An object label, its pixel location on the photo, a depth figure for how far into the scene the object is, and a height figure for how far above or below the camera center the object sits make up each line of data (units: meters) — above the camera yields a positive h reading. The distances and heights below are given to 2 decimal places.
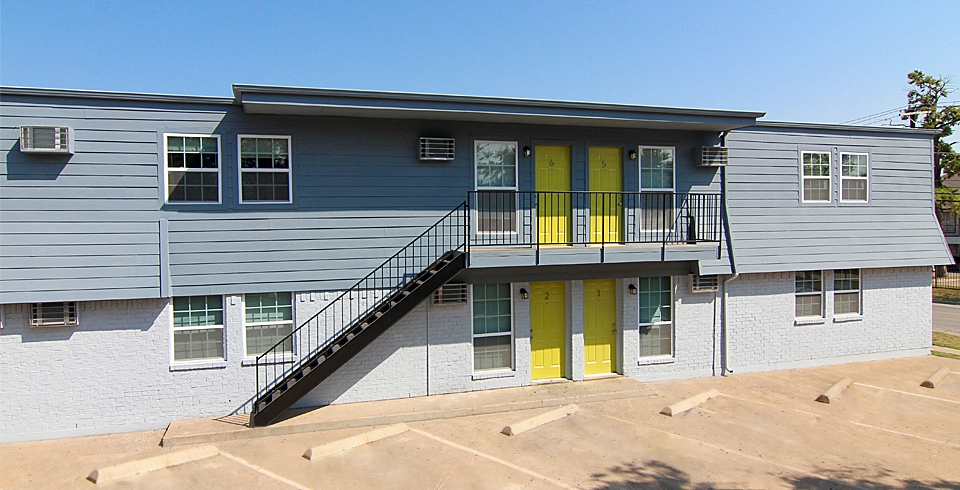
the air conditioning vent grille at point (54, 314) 8.73 -1.09
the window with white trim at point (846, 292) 13.38 -1.34
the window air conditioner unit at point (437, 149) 10.16 +1.56
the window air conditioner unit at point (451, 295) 10.38 -1.02
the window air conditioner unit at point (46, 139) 8.53 +1.53
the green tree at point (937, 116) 27.83 +5.71
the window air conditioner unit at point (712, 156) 11.73 +1.60
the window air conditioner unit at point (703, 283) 11.97 -0.99
